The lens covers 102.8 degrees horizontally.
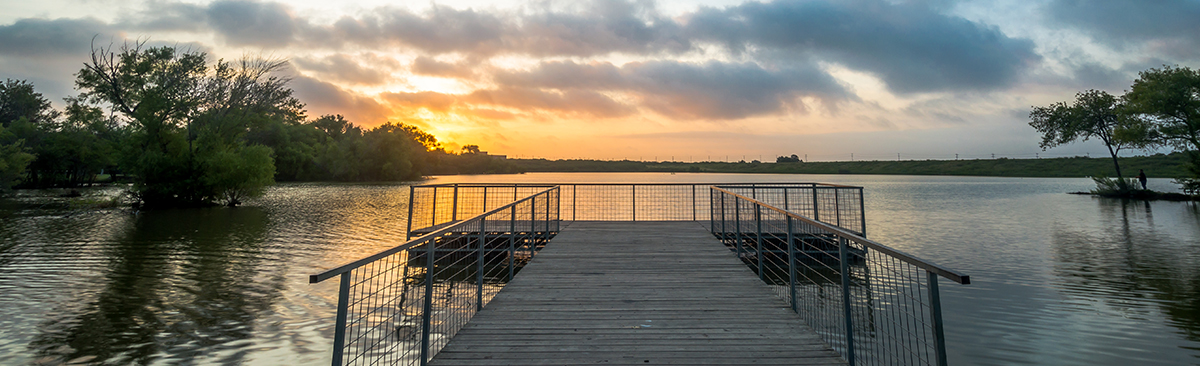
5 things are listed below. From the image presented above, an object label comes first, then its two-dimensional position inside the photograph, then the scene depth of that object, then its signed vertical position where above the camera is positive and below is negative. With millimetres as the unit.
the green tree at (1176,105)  22797 +3285
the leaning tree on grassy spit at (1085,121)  28859 +3373
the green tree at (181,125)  24453 +3251
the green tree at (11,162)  29095 +1597
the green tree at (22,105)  43906 +7863
